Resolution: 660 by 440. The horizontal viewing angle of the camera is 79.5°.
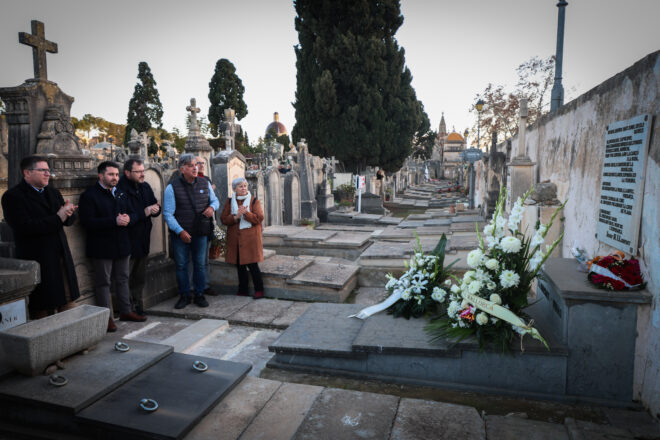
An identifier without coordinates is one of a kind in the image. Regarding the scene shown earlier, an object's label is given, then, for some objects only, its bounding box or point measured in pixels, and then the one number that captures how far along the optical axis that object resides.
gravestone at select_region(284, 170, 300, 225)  11.89
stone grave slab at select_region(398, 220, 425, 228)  11.85
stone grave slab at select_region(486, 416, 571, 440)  2.30
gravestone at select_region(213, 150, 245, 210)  6.57
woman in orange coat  5.33
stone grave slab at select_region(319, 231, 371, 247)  8.48
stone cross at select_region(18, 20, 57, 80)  4.23
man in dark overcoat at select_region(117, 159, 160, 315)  4.51
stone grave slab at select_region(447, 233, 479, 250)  7.28
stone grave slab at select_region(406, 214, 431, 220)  14.34
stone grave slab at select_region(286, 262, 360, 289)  5.64
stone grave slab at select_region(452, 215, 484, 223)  11.03
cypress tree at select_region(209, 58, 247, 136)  37.75
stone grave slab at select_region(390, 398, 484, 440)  2.32
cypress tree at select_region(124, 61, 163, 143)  36.00
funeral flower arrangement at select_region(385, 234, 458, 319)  3.61
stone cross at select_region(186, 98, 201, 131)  7.07
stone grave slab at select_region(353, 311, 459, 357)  2.99
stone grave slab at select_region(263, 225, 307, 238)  8.73
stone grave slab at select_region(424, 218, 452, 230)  11.53
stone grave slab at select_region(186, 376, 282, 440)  2.35
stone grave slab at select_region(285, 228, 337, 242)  8.55
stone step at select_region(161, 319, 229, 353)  3.80
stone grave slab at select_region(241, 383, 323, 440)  2.36
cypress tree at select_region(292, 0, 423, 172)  20.06
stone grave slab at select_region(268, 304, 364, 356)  3.27
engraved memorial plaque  2.70
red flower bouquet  2.64
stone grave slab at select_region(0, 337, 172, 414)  2.37
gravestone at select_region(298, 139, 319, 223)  13.30
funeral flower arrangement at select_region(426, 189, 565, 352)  2.84
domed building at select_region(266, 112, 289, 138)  67.23
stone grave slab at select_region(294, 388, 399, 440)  2.36
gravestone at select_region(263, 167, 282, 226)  10.37
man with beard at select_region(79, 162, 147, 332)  4.13
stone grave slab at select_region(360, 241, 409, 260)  7.31
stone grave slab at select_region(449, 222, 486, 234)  9.73
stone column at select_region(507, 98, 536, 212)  6.40
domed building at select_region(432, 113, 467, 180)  73.50
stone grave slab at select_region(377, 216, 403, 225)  13.73
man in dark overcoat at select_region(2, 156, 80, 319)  3.45
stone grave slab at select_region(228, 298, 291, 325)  4.72
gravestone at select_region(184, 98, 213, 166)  6.77
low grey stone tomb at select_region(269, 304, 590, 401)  2.83
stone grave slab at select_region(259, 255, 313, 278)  5.73
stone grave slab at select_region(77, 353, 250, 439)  2.25
